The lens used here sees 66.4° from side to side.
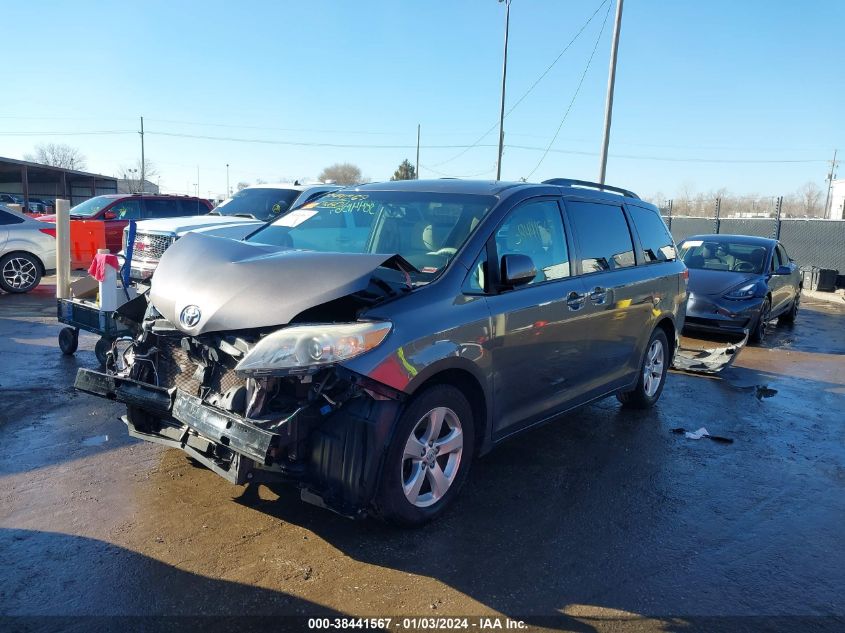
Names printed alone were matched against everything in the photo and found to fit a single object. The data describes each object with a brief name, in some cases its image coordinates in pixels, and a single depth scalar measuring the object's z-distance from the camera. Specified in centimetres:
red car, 1422
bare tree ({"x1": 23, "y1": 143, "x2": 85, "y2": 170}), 10056
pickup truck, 895
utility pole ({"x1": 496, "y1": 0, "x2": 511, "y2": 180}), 2528
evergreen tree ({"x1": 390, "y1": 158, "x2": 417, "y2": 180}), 6372
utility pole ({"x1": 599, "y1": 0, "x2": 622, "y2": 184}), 1520
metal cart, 614
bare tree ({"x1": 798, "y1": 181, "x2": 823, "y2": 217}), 7925
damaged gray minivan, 319
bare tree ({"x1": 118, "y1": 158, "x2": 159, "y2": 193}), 6162
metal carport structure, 4738
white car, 1184
